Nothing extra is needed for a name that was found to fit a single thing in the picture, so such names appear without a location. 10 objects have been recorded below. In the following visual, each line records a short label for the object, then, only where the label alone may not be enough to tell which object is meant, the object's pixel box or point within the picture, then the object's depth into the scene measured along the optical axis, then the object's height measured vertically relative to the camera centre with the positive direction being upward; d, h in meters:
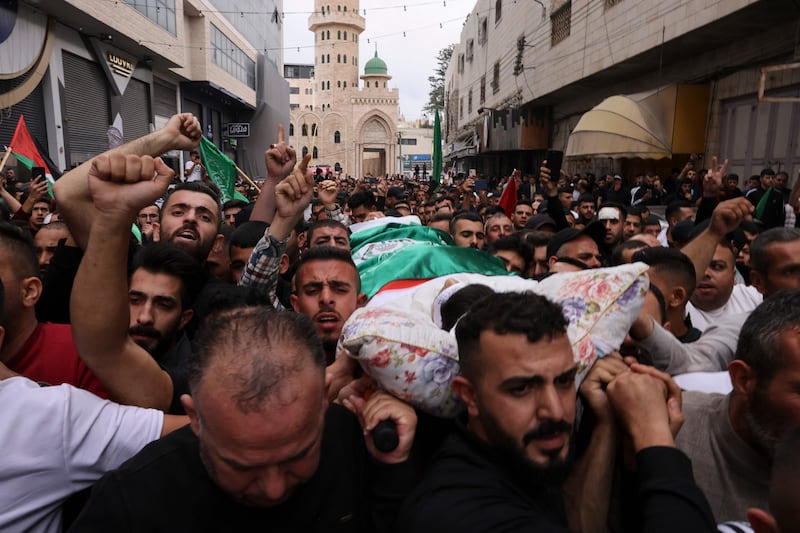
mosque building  62.38 +7.77
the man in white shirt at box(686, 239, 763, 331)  3.19 -0.66
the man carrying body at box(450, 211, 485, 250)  4.80 -0.48
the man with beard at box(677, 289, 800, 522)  1.40 -0.61
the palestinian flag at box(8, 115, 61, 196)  6.93 +0.23
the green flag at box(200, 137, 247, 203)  6.75 +0.04
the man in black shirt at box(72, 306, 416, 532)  1.16 -0.63
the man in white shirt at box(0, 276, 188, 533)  1.30 -0.67
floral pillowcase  1.39 -0.41
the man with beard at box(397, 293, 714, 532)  1.17 -0.60
